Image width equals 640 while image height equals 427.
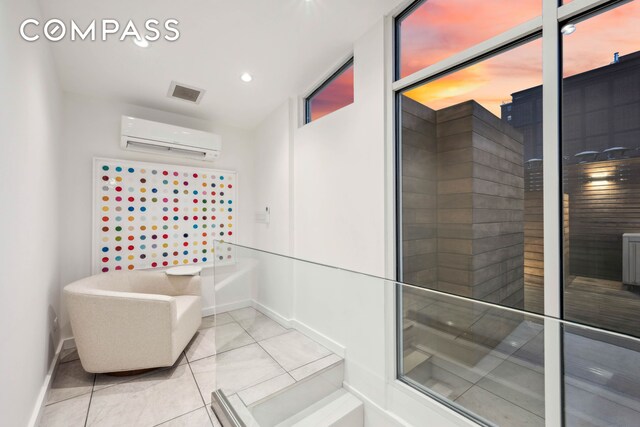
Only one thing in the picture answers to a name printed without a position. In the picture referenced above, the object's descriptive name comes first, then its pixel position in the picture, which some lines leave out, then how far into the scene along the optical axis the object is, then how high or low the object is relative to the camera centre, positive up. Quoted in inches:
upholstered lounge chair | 80.1 -35.0
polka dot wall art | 113.7 +0.3
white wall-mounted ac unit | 111.4 +33.3
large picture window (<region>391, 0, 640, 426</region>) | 42.7 -0.1
